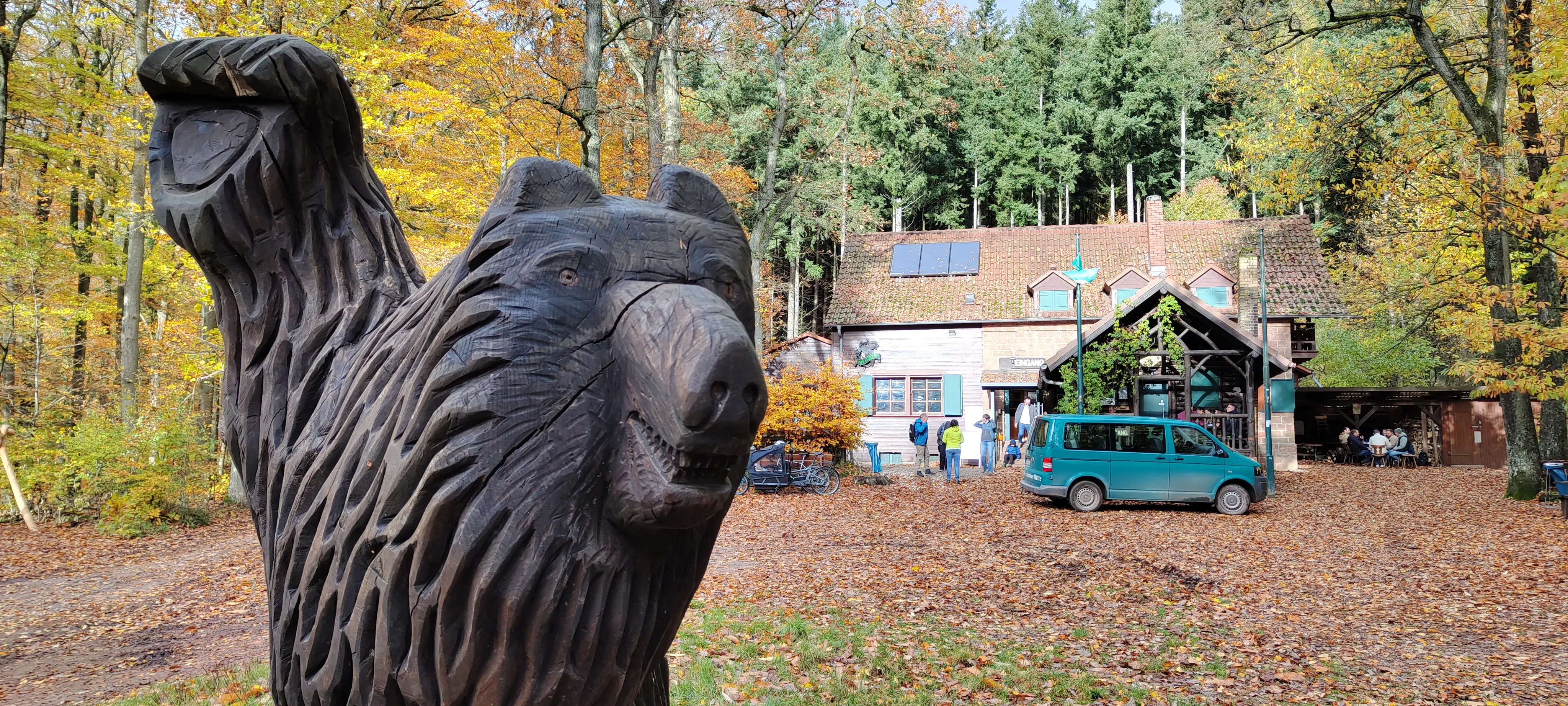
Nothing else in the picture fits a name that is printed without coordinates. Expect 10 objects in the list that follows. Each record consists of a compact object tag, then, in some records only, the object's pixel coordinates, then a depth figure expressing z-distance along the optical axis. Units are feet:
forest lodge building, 81.35
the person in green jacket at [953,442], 63.41
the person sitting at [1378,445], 81.46
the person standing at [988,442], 74.90
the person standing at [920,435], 69.62
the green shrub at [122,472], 42.27
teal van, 47.44
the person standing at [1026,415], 76.79
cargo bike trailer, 55.11
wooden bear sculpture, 4.90
